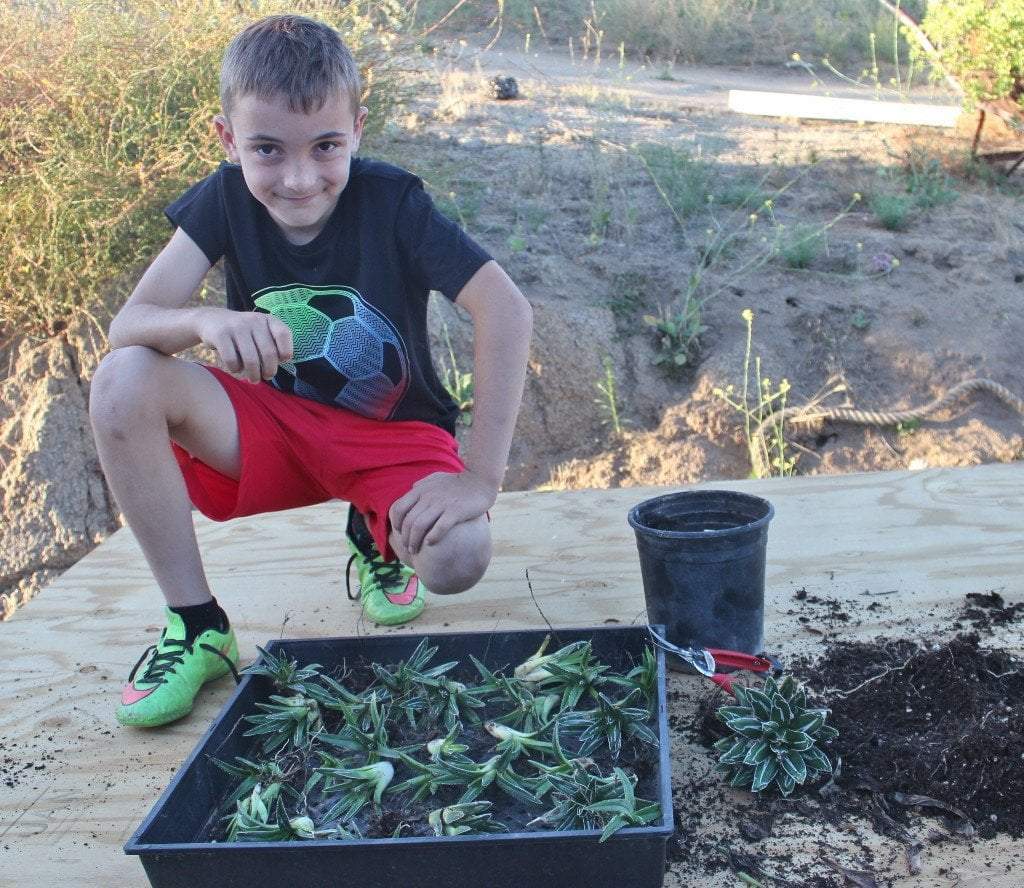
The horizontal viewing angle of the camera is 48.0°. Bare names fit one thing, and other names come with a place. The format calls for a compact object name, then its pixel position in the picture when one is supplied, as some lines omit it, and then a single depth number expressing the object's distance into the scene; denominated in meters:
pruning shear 1.90
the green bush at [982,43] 4.66
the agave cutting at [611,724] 1.77
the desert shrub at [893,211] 4.68
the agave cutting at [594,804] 1.51
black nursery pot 2.01
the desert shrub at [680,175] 4.84
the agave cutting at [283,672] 1.96
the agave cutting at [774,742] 1.69
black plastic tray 1.43
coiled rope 3.85
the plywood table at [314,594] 1.88
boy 2.03
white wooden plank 5.41
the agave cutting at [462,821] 1.56
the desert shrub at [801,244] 4.41
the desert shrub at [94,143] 3.82
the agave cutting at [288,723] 1.87
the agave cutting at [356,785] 1.68
